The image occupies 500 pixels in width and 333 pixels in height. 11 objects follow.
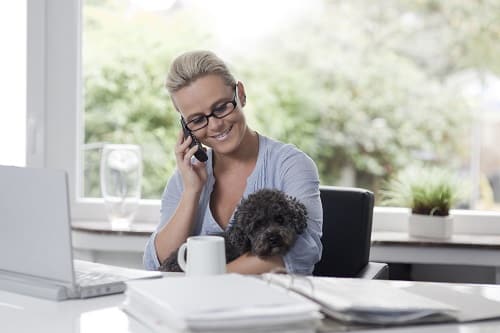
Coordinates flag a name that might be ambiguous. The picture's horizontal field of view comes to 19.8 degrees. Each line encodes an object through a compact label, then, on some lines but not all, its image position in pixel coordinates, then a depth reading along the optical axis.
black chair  3.94
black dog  3.35
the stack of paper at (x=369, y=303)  2.91
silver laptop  3.05
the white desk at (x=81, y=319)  2.91
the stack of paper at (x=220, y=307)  2.78
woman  3.71
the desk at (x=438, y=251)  4.34
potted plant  4.46
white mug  3.08
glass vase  4.64
